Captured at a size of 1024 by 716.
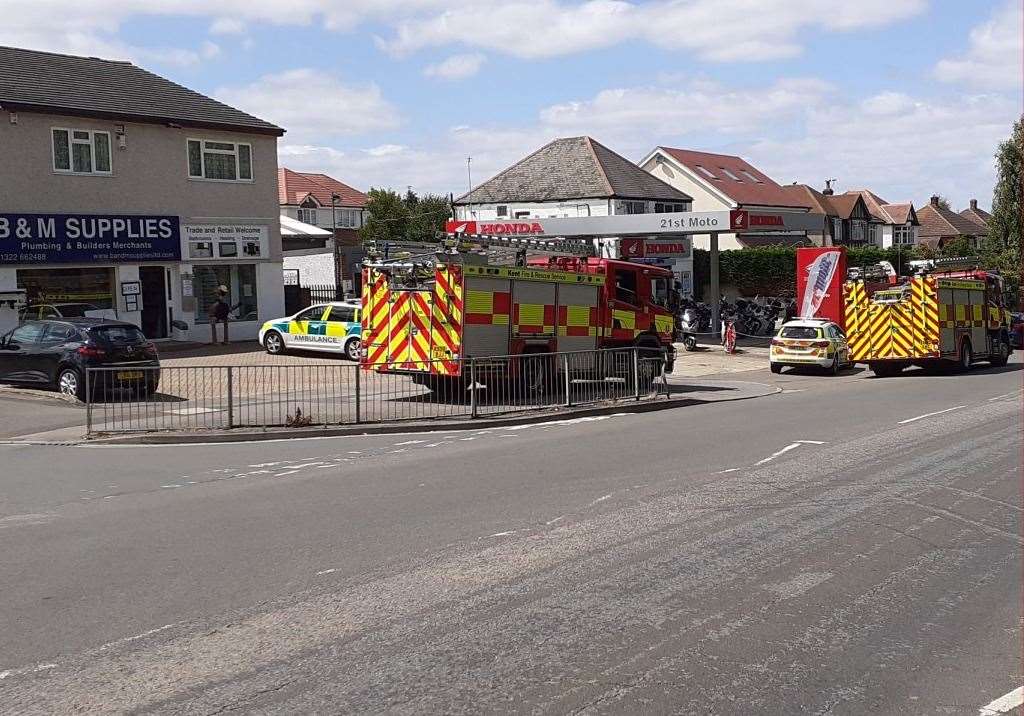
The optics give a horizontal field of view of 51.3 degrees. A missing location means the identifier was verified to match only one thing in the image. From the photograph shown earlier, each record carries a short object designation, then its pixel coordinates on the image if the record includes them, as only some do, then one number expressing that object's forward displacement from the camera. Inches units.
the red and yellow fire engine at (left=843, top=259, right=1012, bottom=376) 1064.2
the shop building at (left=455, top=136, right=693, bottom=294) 2162.9
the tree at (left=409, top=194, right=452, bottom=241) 2903.5
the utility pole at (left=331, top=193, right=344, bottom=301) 1478.8
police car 1108.5
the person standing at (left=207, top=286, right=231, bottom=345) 1181.1
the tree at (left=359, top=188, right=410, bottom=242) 2792.8
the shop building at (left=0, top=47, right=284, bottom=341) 1063.6
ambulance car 1065.5
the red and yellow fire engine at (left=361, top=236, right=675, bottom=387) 750.5
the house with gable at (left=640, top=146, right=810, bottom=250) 2632.9
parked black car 748.6
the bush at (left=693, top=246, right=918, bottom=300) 2326.5
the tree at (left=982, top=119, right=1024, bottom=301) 2273.6
